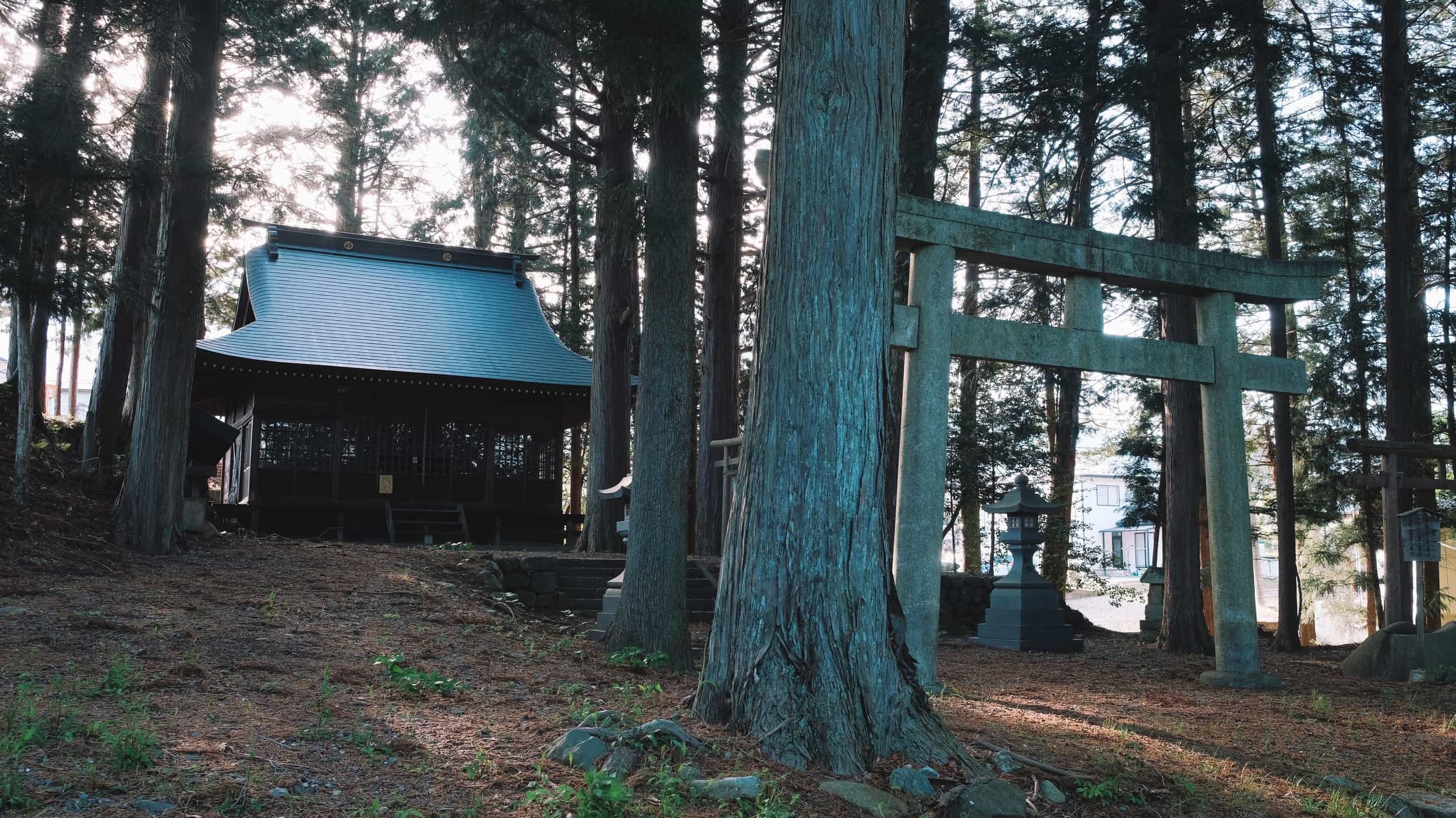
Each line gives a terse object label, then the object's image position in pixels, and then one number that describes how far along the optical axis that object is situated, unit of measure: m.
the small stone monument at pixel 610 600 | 9.16
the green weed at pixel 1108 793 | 4.54
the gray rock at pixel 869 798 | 4.00
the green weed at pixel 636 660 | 7.54
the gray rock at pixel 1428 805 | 4.90
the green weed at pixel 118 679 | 4.92
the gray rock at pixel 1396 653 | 9.55
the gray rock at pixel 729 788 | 3.89
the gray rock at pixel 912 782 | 4.21
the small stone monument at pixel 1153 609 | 14.01
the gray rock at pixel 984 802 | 4.00
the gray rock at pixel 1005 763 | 4.77
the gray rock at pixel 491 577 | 11.25
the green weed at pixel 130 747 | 3.77
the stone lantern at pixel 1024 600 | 11.90
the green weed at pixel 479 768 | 4.00
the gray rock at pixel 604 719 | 4.64
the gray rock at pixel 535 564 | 11.97
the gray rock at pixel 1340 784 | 5.20
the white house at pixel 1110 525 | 17.70
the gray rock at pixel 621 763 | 4.01
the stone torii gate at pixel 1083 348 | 7.18
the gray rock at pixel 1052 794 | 4.47
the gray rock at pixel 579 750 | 4.18
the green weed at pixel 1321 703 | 7.57
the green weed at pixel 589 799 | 3.59
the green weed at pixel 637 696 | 5.40
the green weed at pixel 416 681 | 5.55
